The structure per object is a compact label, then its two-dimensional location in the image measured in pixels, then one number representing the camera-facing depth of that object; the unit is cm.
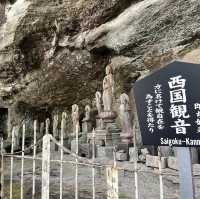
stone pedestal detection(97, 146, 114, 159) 606
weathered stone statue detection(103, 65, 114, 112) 808
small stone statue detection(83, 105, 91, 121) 938
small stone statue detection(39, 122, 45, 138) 1032
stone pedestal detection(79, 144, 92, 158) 681
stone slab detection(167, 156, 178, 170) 404
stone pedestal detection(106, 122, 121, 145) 690
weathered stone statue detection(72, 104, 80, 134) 899
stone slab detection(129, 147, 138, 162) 533
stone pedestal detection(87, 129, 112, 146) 685
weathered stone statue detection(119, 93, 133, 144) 670
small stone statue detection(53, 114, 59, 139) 993
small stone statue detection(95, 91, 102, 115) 858
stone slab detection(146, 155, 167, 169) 427
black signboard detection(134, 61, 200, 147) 157
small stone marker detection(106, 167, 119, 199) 207
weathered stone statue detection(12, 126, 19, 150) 906
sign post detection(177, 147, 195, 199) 166
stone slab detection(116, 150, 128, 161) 548
